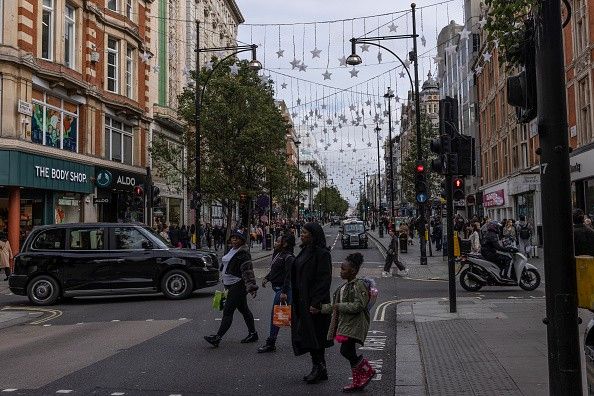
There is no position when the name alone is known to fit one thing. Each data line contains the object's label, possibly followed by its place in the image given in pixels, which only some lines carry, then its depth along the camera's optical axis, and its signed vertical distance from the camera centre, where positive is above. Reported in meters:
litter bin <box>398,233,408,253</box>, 32.03 -0.42
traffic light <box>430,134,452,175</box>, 11.49 +1.53
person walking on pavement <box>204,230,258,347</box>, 8.84 -0.62
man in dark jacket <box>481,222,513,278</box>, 15.19 -0.45
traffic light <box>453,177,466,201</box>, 16.25 +1.17
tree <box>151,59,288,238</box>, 32.50 +5.27
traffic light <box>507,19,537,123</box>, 4.91 +1.17
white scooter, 15.04 -1.00
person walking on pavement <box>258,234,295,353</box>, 8.59 -0.50
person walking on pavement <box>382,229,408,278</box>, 20.19 -0.77
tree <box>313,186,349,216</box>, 137.38 +8.04
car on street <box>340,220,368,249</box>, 40.09 -0.04
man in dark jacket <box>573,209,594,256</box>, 10.42 -0.10
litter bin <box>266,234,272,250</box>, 39.91 -0.33
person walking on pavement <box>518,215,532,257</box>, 23.56 -0.19
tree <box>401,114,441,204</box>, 44.38 +5.43
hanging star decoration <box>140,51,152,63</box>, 30.45 +9.12
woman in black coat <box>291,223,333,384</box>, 6.58 -0.63
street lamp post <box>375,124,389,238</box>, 50.81 +0.60
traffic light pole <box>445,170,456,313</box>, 11.20 -0.05
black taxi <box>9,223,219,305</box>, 14.56 -0.58
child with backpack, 6.24 -0.80
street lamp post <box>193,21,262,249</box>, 27.42 +2.82
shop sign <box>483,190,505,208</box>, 43.86 +2.49
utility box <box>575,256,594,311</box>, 4.38 -0.35
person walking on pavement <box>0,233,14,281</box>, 20.41 -0.51
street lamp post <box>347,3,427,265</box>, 23.19 +5.78
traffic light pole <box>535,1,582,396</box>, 4.46 +0.14
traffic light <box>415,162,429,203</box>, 22.42 +1.75
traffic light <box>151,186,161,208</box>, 24.69 +1.67
